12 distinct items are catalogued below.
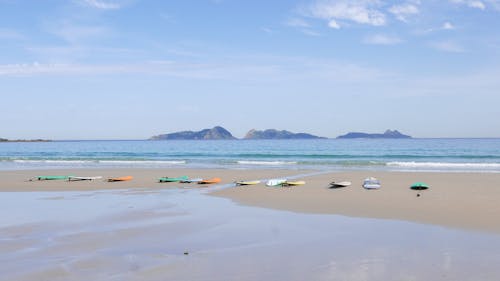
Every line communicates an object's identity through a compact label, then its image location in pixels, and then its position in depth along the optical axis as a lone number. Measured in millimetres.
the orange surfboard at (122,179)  24969
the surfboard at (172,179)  24106
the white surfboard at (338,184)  20705
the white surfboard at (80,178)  25709
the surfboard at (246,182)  22219
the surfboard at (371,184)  19969
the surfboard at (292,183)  21609
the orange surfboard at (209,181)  23266
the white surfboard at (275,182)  21594
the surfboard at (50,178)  25953
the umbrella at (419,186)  19344
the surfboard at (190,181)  23747
